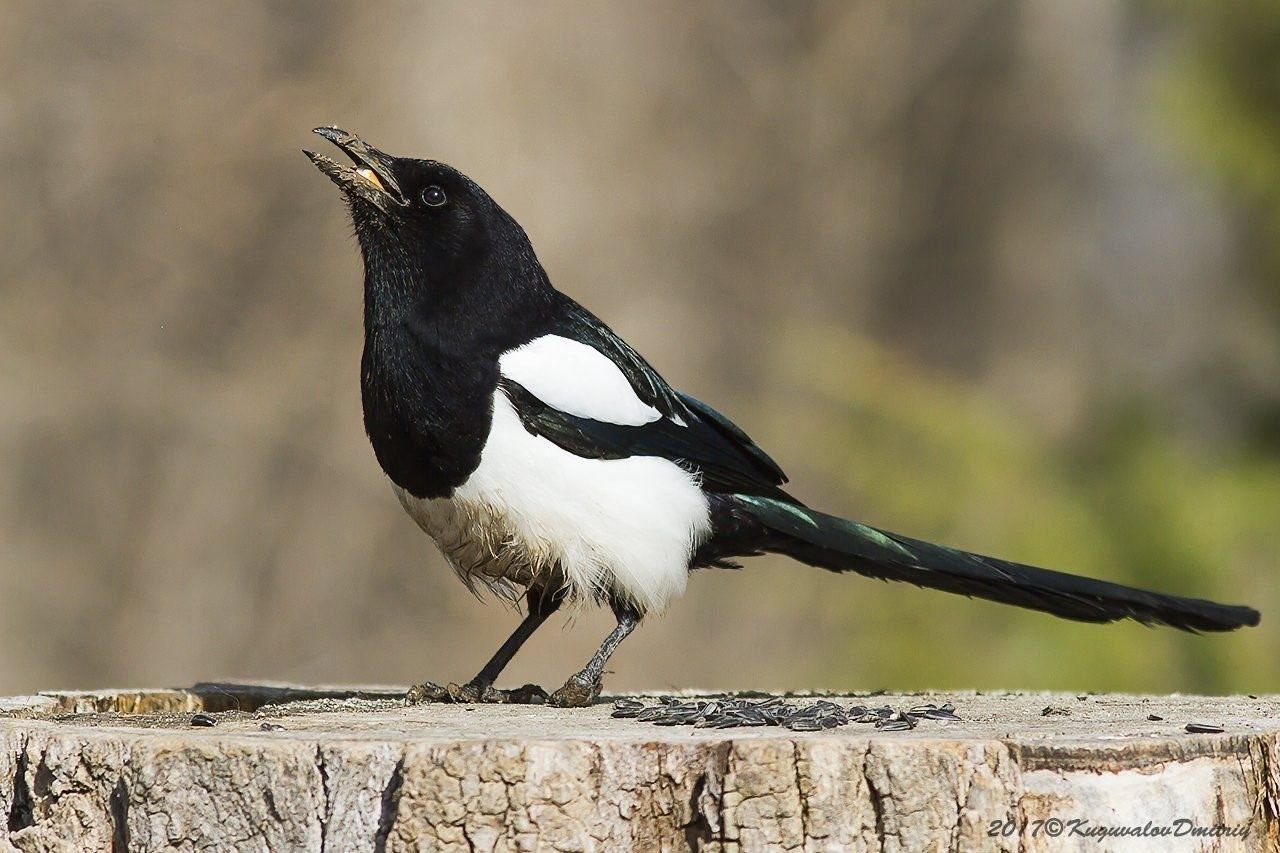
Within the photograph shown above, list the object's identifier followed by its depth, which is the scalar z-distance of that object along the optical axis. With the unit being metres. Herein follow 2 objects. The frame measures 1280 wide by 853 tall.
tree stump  7.80
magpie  7.99
